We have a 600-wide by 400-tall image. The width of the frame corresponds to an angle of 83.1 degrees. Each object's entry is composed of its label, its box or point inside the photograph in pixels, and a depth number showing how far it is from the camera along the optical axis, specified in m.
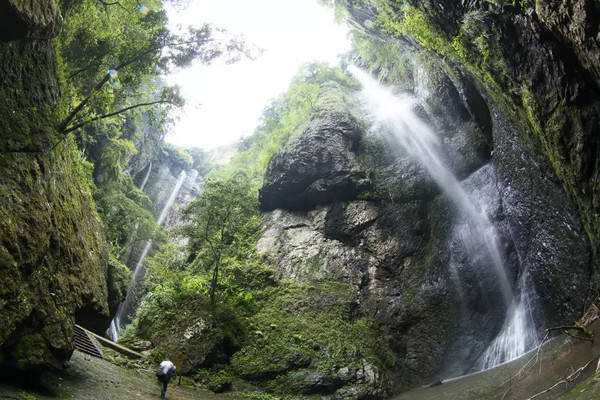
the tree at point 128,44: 8.31
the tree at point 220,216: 12.02
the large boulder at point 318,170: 16.30
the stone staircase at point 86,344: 8.74
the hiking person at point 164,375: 7.00
